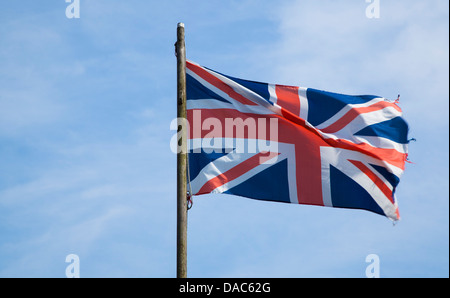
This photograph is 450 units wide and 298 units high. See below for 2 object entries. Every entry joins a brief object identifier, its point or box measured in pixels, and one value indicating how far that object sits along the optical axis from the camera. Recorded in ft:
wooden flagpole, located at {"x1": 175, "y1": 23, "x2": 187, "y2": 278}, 42.39
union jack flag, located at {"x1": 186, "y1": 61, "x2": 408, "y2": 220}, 48.88
